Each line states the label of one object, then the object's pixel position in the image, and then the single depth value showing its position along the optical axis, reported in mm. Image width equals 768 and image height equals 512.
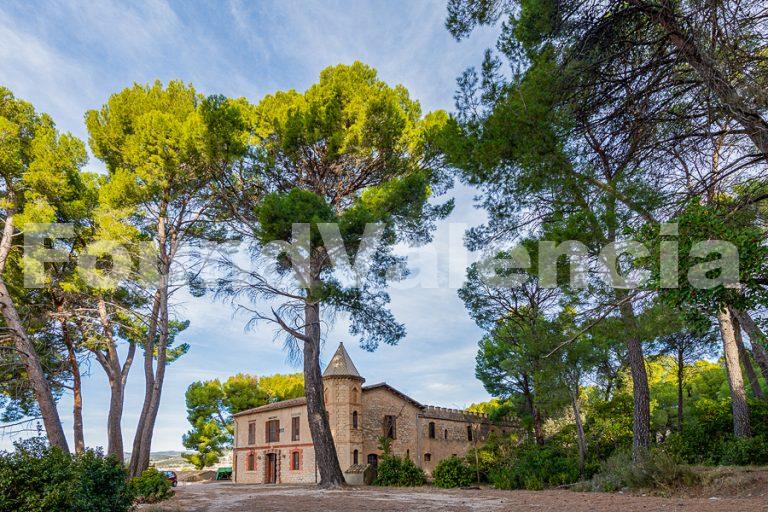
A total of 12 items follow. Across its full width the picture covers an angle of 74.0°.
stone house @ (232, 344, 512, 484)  23516
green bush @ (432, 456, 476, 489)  16922
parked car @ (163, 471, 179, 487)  22850
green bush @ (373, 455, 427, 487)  18172
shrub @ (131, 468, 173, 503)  11625
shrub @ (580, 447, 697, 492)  9211
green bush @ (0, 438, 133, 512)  6039
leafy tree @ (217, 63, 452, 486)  12828
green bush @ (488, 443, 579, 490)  14180
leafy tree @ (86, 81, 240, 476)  14664
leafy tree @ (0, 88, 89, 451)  14039
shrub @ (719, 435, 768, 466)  11004
